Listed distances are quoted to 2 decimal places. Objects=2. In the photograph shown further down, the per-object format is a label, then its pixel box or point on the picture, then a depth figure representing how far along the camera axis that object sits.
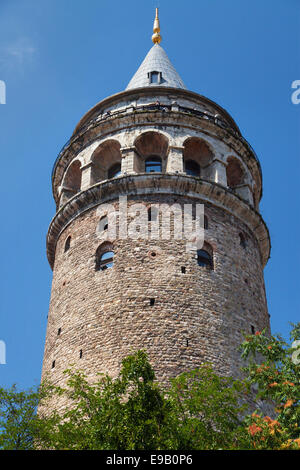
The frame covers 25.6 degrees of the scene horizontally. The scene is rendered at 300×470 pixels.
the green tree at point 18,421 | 15.19
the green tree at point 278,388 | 13.77
